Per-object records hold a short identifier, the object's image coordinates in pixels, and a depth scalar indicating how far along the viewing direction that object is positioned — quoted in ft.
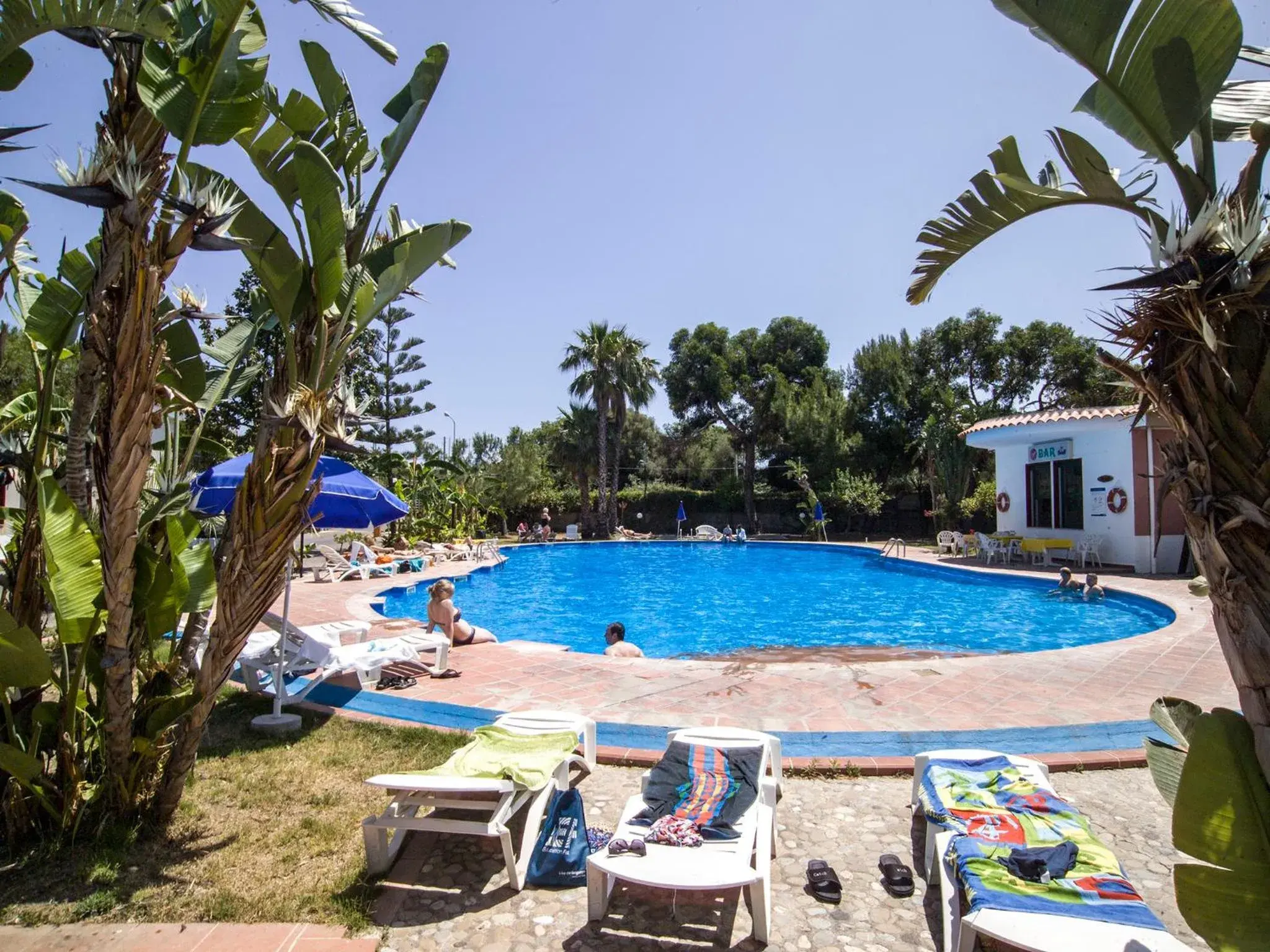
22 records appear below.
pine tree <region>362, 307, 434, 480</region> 105.29
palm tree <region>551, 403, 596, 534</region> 111.75
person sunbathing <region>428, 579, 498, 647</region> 27.55
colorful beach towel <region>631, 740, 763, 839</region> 11.46
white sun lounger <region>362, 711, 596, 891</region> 11.13
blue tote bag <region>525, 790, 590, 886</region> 11.23
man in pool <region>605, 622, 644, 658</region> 27.48
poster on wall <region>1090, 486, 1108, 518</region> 57.41
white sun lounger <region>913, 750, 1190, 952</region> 7.75
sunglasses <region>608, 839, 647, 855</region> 10.25
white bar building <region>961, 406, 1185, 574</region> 53.93
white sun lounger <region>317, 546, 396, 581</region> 51.31
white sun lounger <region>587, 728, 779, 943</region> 9.50
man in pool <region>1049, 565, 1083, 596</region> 45.16
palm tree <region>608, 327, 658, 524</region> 107.65
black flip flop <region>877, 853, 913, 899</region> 10.82
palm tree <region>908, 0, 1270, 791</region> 5.59
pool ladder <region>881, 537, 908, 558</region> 72.90
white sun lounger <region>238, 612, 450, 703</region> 21.40
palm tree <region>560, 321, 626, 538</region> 106.73
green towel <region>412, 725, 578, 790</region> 12.49
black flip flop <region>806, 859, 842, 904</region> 10.71
